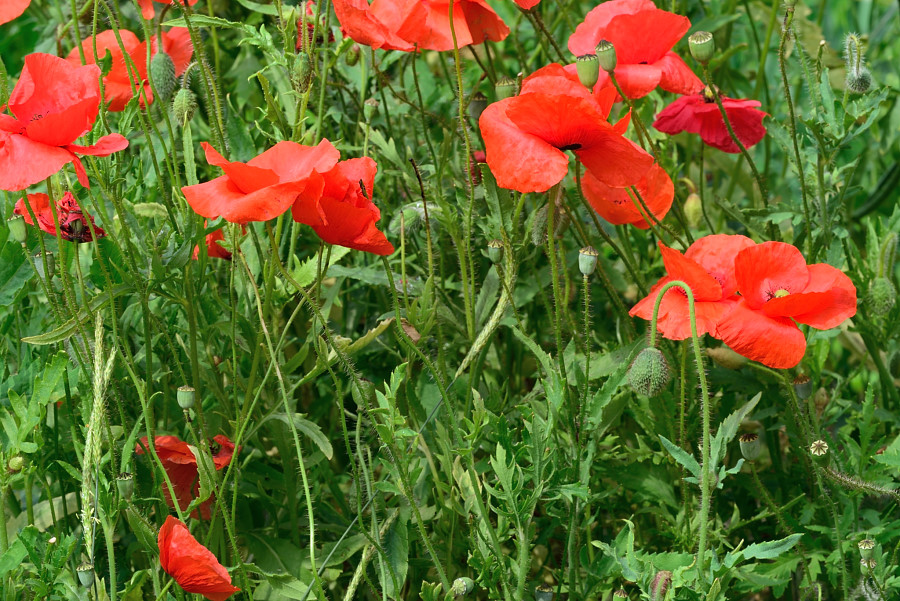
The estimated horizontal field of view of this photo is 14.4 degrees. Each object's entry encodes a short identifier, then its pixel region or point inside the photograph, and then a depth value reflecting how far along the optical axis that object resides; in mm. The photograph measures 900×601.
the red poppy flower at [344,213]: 1589
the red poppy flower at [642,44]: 1685
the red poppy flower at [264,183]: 1562
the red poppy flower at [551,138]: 1596
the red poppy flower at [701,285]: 1621
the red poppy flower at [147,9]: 1782
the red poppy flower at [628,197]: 1695
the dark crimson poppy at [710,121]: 1753
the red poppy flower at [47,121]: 1565
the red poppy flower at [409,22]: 1679
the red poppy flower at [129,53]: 1744
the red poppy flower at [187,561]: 1578
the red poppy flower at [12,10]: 1639
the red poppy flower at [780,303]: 1613
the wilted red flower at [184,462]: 1671
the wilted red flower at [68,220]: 1654
